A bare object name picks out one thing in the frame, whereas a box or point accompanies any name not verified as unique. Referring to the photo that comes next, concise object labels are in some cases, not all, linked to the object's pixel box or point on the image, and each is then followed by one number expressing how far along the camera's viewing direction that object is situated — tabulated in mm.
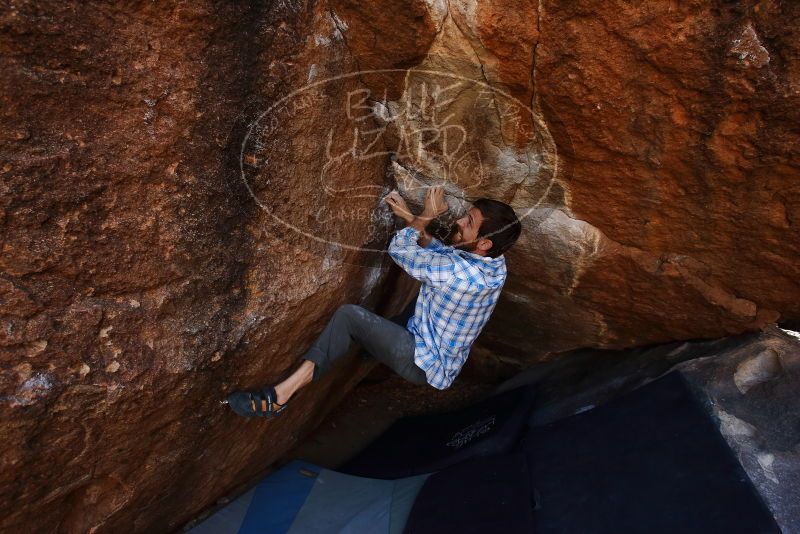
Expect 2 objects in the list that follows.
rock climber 2451
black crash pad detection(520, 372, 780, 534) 2385
